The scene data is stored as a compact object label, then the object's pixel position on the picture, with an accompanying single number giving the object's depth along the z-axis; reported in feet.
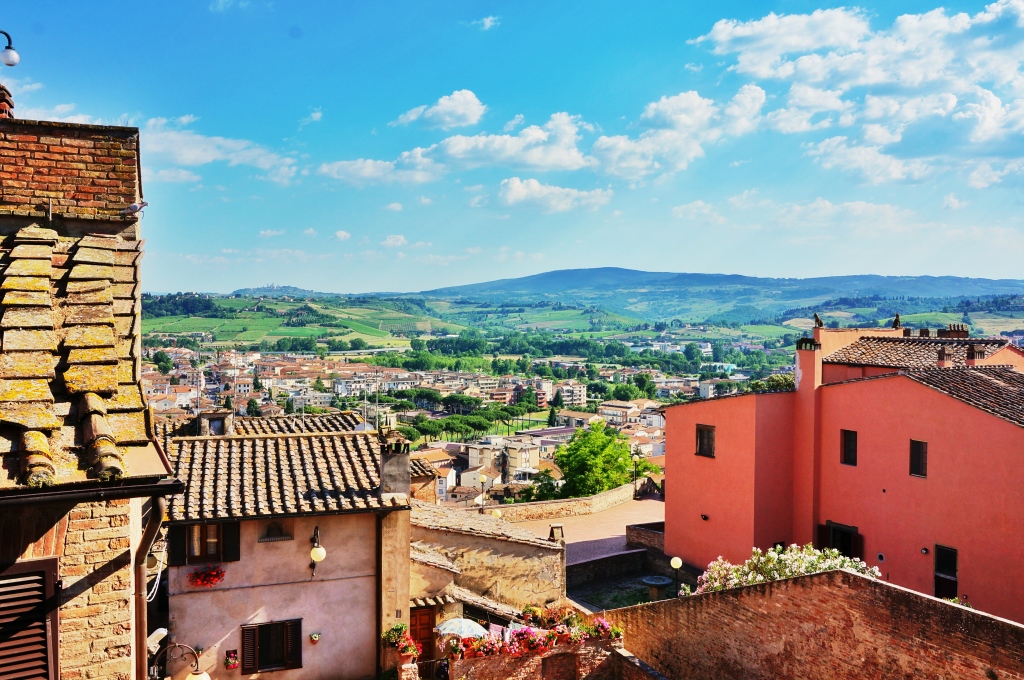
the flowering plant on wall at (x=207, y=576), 37.19
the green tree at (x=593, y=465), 111.55
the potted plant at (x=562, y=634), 37.96
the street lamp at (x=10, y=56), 20.53
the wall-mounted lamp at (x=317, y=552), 37.22
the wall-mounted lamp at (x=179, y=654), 35.78
